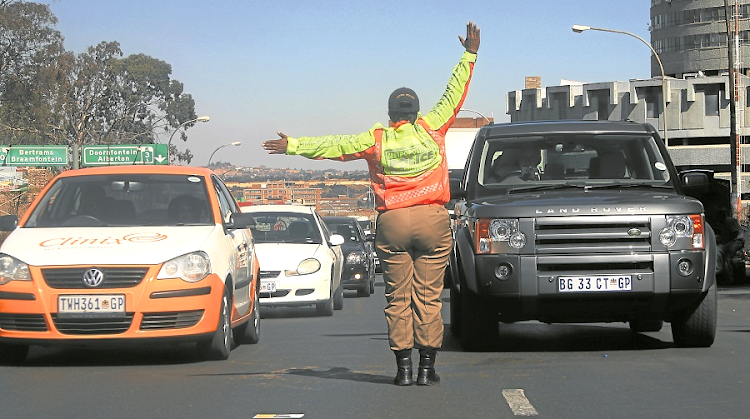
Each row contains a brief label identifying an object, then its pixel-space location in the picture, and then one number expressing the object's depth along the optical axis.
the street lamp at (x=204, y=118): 80.28
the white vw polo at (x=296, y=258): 17.44
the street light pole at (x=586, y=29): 44.22
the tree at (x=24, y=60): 70.00
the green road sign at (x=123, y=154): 73.00
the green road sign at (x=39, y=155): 71.06
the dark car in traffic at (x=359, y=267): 24.27
